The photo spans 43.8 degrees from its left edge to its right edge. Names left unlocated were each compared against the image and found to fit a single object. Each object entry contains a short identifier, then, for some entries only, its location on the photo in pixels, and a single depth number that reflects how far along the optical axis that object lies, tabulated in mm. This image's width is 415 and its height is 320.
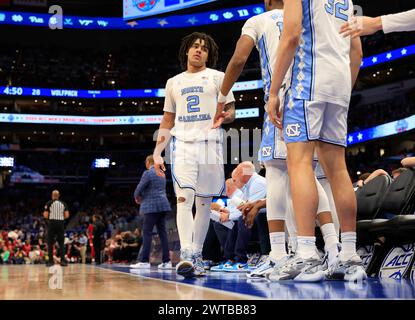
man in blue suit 7836
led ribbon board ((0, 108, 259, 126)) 35969
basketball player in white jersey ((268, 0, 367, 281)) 2865
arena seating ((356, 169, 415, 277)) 3550
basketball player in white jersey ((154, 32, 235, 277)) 4047
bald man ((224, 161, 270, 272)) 5602
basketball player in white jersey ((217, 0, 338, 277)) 3320
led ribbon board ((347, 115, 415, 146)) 23875
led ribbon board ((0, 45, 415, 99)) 35750
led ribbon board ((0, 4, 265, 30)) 35344
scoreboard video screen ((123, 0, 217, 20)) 24141
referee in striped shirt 10758
